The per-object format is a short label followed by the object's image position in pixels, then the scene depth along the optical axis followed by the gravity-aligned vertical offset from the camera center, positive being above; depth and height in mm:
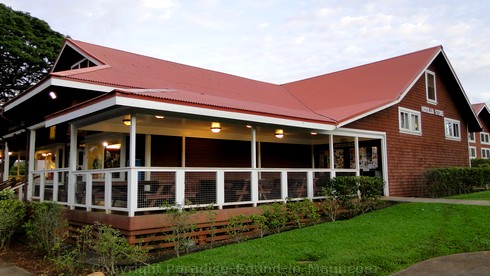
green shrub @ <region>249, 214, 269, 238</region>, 9039 -1129
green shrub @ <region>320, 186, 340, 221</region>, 11039 -927
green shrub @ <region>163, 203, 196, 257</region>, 7980 -1096
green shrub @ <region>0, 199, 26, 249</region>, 10062 -1135
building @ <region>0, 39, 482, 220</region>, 9023 +1410
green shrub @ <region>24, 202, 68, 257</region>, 8930 -1233
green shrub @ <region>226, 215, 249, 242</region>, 8875 -1260
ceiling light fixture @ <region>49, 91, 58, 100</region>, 11632 +2374
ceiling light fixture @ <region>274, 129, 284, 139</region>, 13141 +1336
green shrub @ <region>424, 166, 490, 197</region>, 15281 -406
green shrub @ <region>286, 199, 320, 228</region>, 10094 -1040
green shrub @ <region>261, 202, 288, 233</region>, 9477 -1083
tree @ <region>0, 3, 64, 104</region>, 27797 +9047
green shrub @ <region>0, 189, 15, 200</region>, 12840 -636
